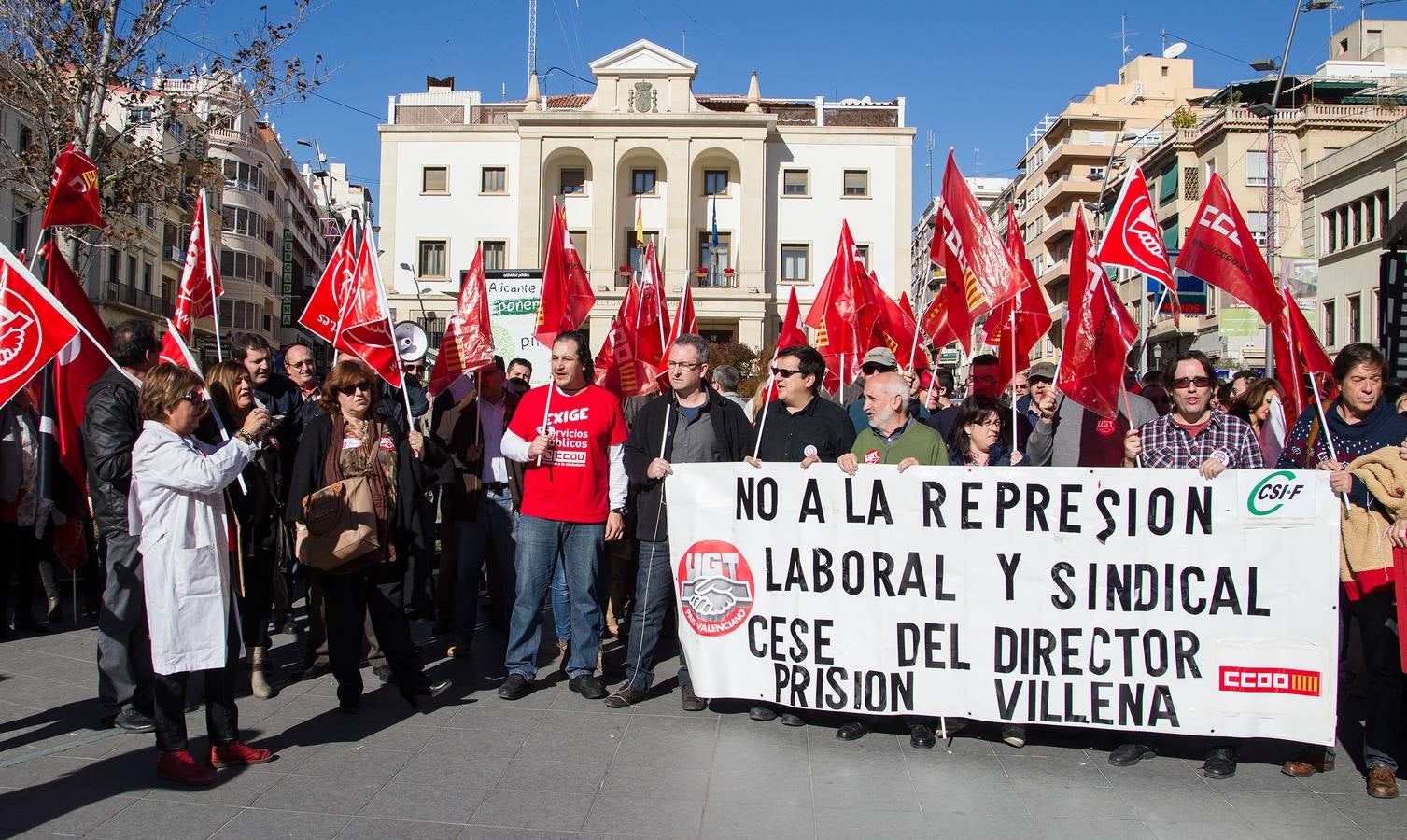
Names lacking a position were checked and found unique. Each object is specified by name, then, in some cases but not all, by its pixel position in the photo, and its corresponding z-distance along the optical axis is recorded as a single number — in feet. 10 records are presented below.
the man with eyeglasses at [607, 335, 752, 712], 20.53
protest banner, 16.75
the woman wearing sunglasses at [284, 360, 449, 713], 19.11
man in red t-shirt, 20.68
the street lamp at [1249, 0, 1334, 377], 62.64
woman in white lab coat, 15.26
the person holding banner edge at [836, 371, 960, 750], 18.60
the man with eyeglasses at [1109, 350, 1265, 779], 17.42
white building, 155.74
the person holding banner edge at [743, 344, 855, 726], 19.89
